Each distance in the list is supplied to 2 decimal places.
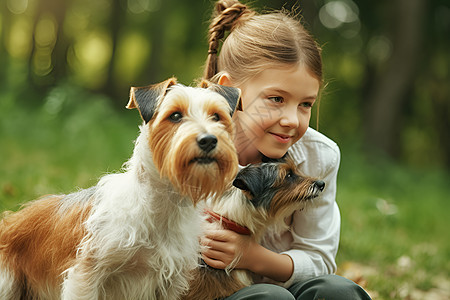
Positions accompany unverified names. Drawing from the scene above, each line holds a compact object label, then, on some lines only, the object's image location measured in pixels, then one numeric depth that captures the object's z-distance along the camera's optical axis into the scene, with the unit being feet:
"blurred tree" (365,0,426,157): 44.14
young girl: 10.52
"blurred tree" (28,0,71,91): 43.47
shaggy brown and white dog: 7.93
